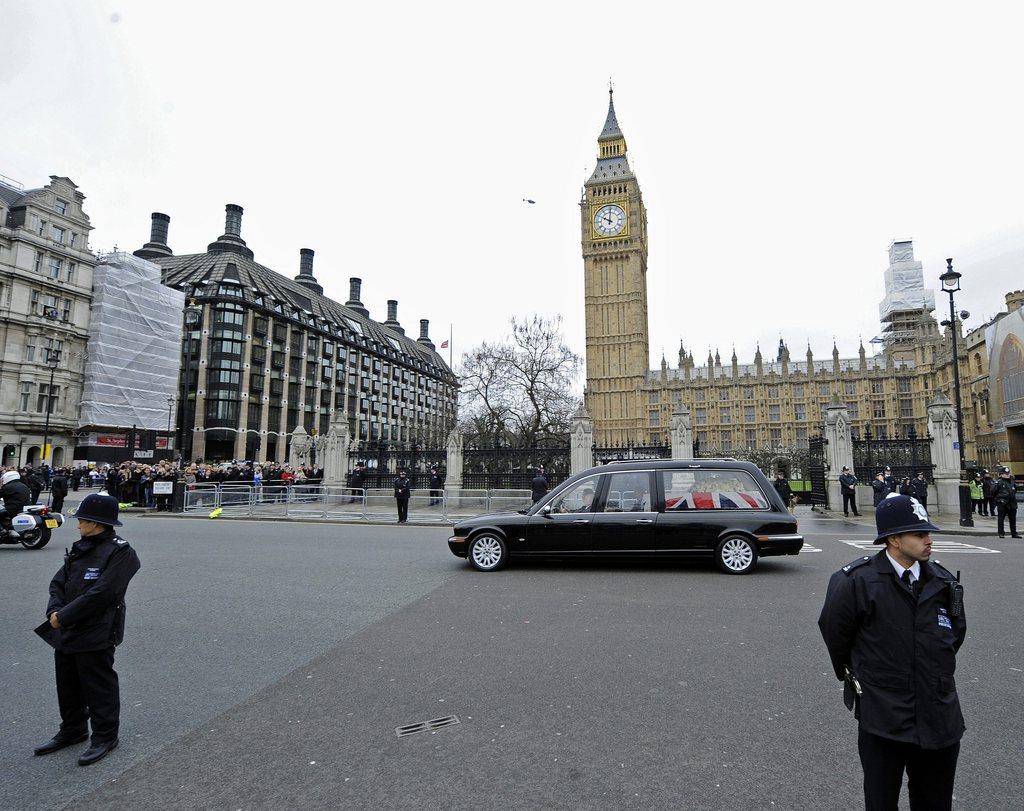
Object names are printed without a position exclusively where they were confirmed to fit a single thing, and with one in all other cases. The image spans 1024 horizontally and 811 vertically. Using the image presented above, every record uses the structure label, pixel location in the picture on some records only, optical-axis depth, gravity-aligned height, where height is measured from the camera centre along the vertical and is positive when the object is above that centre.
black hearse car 8.73 -0.81
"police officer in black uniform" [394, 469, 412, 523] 17.09 -0.80
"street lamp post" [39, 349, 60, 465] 33.88 +6.61
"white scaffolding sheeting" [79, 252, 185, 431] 43.25 +9.82
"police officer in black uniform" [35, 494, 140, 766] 3.23 -0.90
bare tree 37.00 +5.69
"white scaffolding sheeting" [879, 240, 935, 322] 73.31 +24.46
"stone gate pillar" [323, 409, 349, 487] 25.30 +0.74
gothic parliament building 73.75 +13.60
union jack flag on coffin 8.95 -0.53
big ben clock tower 82.81 +24.92
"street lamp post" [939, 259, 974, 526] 15.27 +2.08
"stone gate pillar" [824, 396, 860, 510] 21.08 +0.85
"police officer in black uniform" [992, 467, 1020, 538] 13.14 -0.72
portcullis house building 55.75 +12.57
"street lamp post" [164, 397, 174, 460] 47.10 +5.09
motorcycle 10.72 -1.14
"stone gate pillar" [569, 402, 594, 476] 23.23 +1.08
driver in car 9.02 -0.50
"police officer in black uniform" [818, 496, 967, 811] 2.11 -0.73
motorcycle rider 11.00 -0.53
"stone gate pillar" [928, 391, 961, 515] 18.88 +0.44
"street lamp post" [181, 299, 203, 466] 18.03 +4.83
